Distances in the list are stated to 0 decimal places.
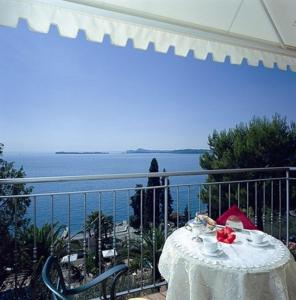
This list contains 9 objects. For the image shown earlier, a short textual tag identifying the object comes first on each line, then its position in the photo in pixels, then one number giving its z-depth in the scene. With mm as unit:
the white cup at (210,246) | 1688
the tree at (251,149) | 11422
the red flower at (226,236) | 1888
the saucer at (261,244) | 1835
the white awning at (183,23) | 2088
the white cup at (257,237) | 1878
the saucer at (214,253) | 1667
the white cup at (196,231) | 2036
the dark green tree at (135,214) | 7348
